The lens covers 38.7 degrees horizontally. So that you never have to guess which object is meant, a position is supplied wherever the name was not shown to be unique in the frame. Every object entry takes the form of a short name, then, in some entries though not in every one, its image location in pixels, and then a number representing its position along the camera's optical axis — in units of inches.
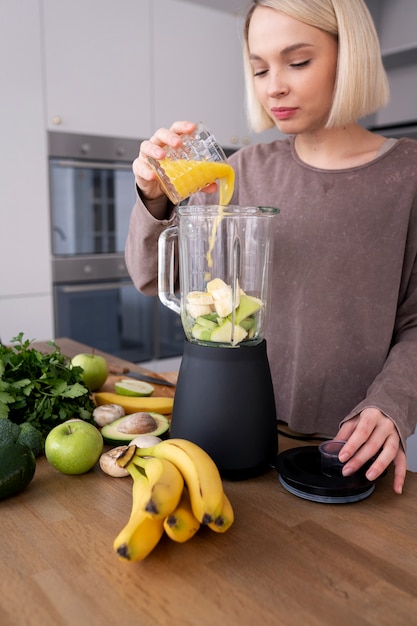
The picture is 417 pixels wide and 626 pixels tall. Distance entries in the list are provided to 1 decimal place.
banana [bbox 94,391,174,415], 42.1
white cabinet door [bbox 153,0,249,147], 112.3
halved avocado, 36.1
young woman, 39.9
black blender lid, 29.5
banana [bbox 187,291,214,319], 32.6
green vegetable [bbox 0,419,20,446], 31.1
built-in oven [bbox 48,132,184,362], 105.2
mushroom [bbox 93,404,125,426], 38.9
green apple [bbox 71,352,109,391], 46.8
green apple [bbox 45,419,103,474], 32.1
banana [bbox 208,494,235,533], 25.5
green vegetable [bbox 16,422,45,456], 34.4
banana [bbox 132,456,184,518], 24.0
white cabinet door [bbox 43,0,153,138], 99.8
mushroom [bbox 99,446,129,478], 32.4
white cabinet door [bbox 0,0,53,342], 95.5
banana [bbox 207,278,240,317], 32.2
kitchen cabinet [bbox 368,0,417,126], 123.6
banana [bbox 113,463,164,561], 23.5
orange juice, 33.6
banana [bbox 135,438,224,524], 25.3
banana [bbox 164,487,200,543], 25.2
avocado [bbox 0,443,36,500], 29.4
